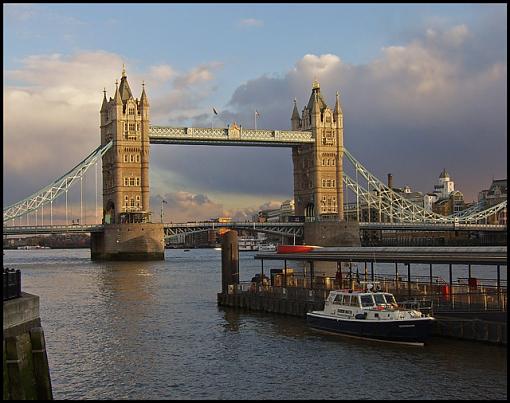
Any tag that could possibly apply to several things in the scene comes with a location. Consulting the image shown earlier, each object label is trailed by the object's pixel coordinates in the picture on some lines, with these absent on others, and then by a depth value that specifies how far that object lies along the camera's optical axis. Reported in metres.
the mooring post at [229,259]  50.03
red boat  65.20
